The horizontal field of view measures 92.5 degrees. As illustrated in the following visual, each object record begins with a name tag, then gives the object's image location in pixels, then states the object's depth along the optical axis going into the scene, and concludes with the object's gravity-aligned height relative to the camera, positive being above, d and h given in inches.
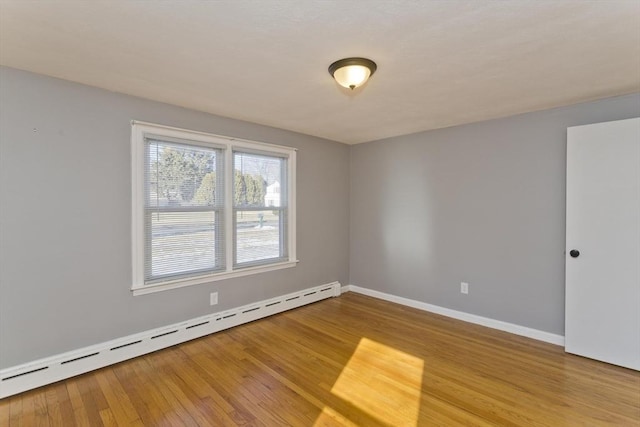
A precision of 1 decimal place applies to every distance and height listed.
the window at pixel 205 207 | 114.3 +1.3
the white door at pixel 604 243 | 103.3 -11.2
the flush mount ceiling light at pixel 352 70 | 83.4 +39.1
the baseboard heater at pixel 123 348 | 89.7 -48.6
